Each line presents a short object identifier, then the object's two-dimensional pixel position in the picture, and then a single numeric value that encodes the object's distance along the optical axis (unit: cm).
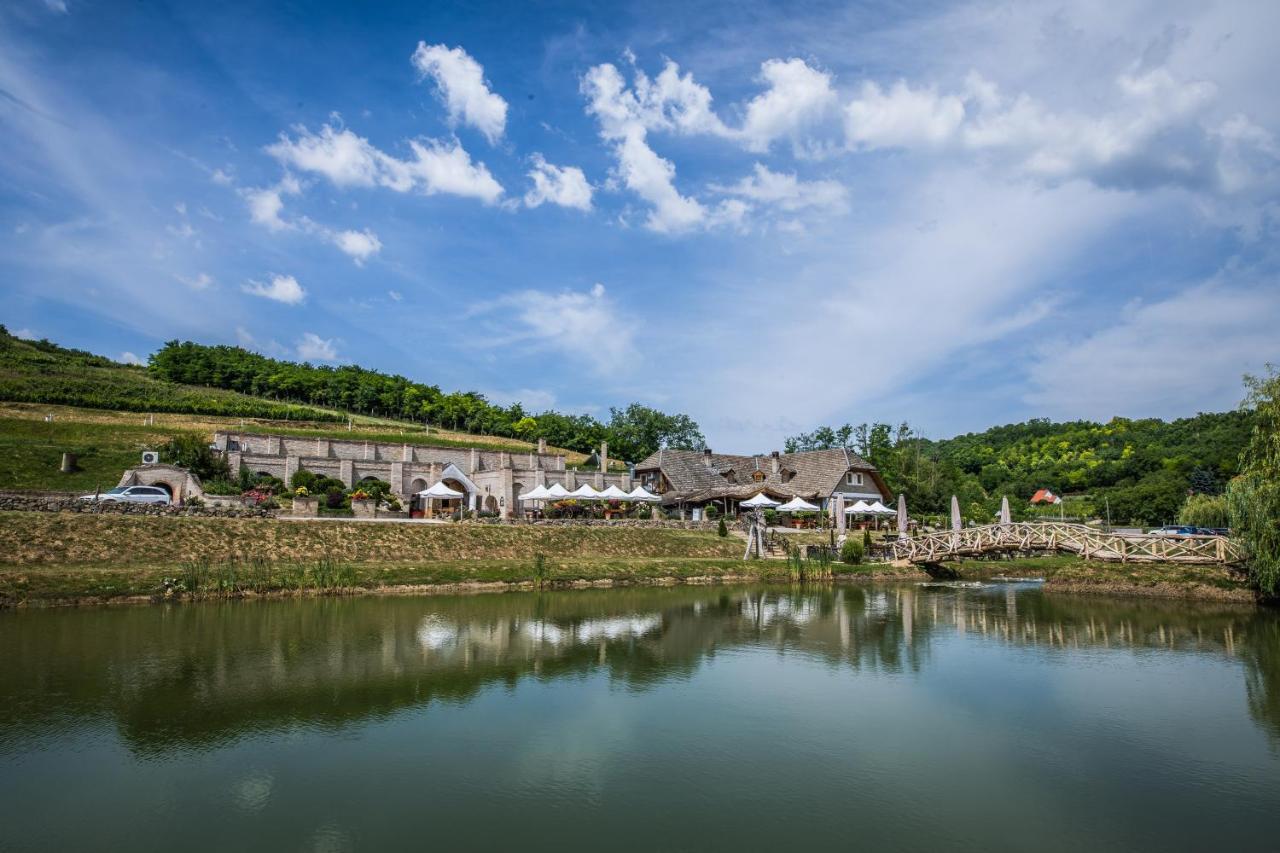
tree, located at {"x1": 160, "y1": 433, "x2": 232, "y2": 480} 4306
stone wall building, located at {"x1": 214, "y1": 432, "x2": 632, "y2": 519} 4866
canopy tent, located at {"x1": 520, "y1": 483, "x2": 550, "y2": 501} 4191
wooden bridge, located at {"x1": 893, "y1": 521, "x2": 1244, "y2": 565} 2591
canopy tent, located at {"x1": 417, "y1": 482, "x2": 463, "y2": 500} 4084
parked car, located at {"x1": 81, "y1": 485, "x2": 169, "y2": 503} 3150
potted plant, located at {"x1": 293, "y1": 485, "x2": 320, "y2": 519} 3303
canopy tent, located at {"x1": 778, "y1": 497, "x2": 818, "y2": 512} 4250
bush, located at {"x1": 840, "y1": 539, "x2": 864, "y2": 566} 3522
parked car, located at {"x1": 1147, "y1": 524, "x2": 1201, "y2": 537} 3881
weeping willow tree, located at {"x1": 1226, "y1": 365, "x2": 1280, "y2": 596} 2184
